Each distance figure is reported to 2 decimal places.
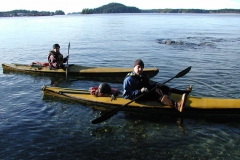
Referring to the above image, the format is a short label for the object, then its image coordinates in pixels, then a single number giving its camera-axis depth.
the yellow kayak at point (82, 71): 12.86
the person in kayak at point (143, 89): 8.18
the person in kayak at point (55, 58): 13.66
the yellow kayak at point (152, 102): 8.01
